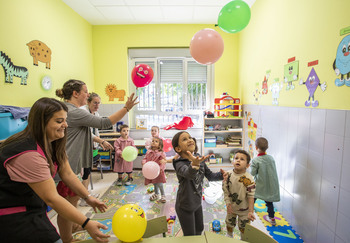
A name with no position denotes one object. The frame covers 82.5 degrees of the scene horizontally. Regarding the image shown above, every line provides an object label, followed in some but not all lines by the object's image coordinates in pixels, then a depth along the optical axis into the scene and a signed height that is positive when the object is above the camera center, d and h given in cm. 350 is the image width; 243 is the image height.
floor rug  237 -147
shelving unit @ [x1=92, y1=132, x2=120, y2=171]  418 -106
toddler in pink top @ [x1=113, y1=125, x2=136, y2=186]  364 -98
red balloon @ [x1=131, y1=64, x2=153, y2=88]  284 +41
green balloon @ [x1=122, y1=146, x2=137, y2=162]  318 -80
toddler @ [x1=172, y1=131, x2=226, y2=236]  157 -71
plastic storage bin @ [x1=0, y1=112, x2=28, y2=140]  194 -22
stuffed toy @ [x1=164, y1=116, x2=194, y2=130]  432 -44
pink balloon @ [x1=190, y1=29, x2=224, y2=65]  232 +69
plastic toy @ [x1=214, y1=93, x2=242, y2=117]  409 -4
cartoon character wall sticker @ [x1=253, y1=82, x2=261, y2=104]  341 +18
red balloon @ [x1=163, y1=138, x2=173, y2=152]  366 -77
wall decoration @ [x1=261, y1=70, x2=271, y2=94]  303 +32
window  464 +32
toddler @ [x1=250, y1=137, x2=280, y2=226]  238 -88
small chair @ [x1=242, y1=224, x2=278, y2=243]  123 -82
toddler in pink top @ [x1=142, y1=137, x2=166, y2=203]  303 -88
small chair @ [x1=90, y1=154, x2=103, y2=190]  382 -106
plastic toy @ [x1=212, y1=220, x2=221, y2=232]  226 -139
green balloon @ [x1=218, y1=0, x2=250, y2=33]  226 +102
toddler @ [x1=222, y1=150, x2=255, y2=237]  183 -81
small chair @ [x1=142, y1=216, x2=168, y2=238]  131 -82
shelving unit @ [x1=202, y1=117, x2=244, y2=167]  412 -71
